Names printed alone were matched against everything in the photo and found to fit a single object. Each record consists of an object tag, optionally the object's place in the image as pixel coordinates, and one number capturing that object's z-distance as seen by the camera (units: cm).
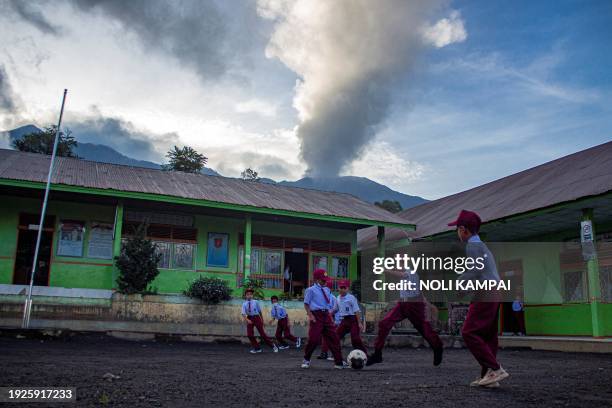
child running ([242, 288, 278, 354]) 1356
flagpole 1425
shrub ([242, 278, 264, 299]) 1805
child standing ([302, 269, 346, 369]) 949
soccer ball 927
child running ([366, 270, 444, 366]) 955
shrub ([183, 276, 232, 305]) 1670
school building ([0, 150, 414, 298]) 1730
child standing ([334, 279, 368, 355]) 1065
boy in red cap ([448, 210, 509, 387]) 635
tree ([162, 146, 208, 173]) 3612
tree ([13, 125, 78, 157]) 3384
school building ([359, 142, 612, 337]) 1425
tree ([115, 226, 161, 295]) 1611
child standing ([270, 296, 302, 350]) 1452
